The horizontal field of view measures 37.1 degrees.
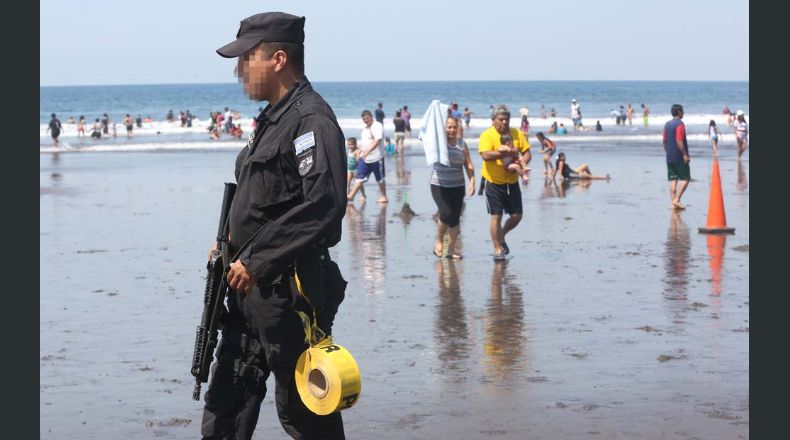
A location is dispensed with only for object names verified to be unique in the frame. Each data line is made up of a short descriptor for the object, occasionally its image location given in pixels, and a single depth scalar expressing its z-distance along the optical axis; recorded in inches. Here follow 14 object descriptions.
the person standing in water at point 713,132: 1201.3
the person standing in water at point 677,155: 700.0
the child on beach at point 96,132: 2130.4
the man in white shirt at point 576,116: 2396.0
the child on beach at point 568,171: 948.0
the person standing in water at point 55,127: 1793.8
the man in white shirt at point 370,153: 759.7
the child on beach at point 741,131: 1229.7
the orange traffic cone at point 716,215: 590.2
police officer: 174.7
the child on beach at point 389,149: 1389.0
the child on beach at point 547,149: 969.5
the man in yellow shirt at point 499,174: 491.2
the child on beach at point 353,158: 799.1
